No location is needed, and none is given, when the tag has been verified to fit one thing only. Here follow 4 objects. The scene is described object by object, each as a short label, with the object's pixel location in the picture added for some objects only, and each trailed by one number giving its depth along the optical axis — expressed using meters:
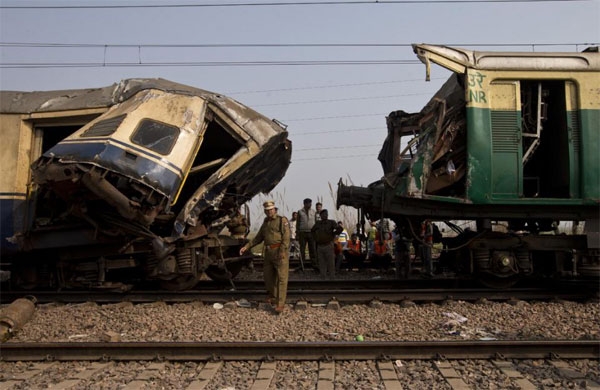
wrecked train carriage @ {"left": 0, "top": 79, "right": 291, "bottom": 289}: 6.59
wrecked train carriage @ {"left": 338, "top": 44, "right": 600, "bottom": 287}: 7.70
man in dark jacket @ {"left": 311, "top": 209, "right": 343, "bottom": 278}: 10.15
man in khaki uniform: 7.04
